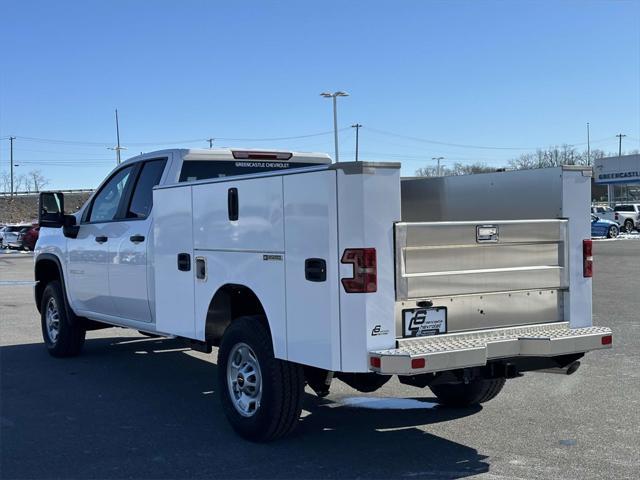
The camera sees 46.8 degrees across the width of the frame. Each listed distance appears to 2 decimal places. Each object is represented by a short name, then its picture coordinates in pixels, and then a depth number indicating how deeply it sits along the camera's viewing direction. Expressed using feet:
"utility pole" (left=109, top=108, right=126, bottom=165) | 188.54
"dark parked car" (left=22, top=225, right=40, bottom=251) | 131.74
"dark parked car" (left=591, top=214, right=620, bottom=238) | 141.38
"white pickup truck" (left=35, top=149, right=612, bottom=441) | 15.38
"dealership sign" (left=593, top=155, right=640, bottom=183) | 194.80
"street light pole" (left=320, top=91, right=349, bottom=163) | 149.79
